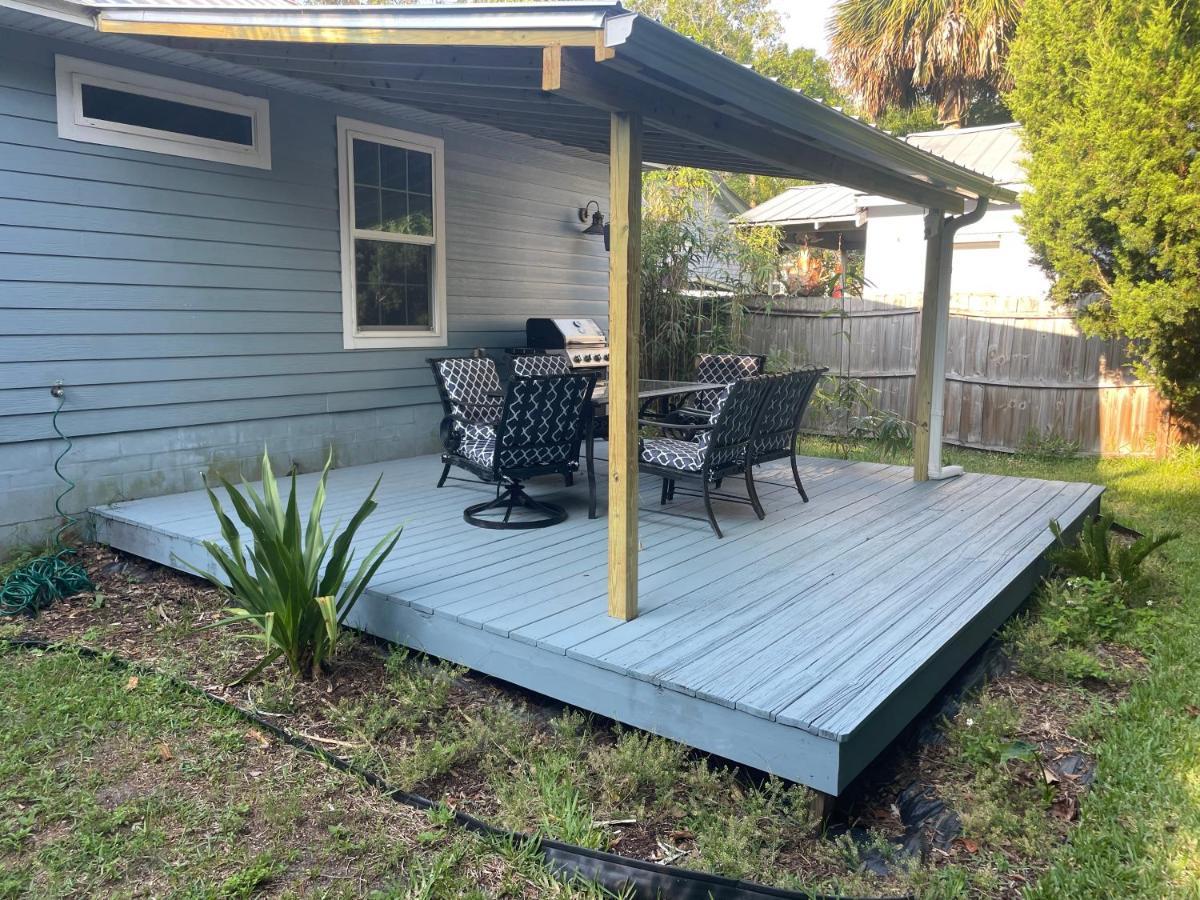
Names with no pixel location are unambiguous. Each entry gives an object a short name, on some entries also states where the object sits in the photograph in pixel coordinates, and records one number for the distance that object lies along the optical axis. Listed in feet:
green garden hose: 13.04
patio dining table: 15.64
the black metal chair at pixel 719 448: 14.11
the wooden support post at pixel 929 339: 18.90
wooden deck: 8.46
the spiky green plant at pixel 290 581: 10.24
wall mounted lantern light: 26.43
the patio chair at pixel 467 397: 16.12
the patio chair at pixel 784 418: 15.66
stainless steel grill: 23.31
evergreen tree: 21.01
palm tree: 43.16
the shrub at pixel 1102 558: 13.39
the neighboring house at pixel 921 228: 33.88
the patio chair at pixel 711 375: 20.01
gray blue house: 14.47
